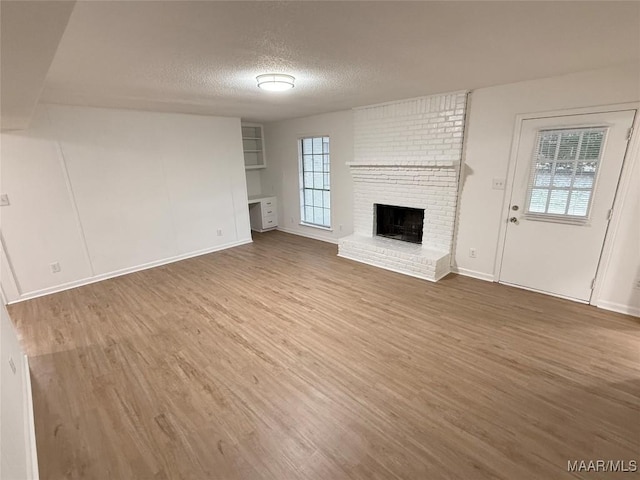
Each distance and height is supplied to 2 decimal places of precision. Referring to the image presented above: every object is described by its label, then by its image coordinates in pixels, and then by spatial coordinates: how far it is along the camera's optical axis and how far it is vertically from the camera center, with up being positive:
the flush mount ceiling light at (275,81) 2.62 +0.69
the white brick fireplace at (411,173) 3.83 -0.23
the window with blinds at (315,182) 5.68 -0.45
